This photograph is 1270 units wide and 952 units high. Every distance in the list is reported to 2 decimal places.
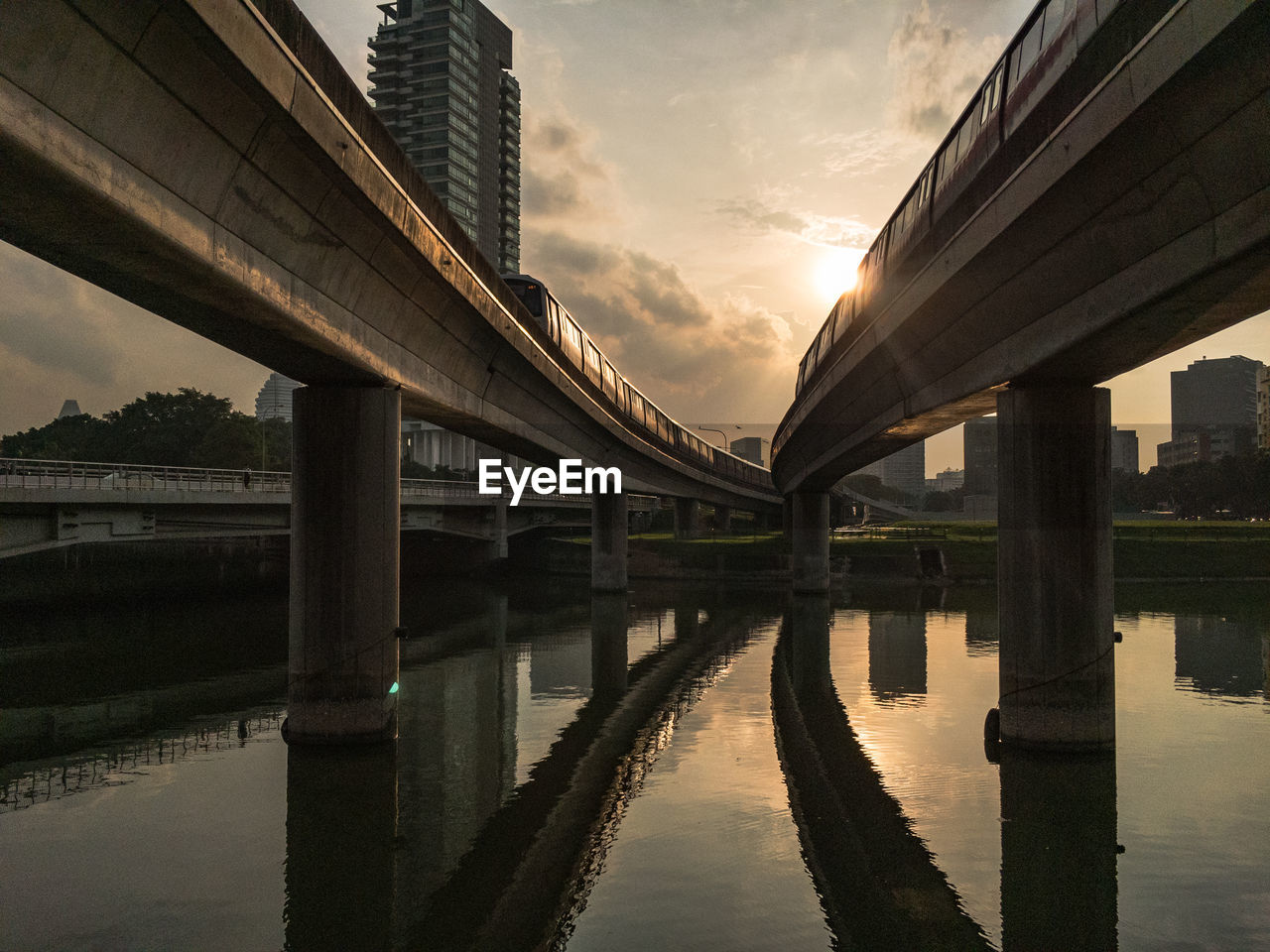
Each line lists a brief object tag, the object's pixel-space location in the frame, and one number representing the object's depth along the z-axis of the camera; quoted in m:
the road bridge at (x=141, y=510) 28.89
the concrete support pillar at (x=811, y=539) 53.75
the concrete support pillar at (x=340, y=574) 17.14
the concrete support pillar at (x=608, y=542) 53.06
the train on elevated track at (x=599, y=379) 35.19
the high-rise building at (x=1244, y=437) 171.88
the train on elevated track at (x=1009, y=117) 12.20
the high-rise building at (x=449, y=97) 168.75
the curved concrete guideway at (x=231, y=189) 8.09
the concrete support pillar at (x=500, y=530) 65.00
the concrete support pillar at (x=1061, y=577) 16.30
